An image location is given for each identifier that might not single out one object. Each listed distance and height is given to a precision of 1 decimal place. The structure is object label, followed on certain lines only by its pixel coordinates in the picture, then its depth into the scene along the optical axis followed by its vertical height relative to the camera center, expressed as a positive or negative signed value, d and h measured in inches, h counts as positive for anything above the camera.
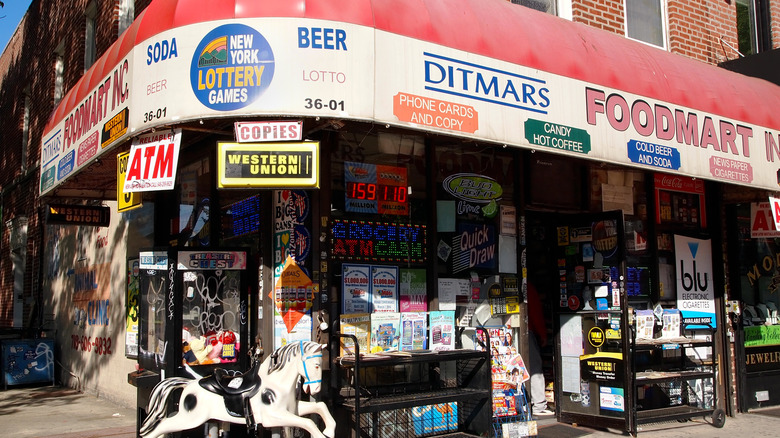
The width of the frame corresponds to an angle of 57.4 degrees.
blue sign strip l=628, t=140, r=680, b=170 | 304.2 +55.9
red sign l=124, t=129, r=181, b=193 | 244.4 +44.7
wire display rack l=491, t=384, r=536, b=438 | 309.6 -56.3
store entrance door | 328.5 -13.5
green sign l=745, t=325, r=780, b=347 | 414.0 -31.3
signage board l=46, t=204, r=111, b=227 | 381.7 +42.0
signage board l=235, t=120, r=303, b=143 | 229.0 +50.6
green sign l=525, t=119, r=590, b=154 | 271.1 +57.8
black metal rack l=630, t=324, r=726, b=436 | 332.5 -45.5
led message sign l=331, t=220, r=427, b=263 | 281.9 +18.6
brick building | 359.6 +95.1
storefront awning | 231.0 +75.7
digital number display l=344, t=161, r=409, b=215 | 286.8 +40.3
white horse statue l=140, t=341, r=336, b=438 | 238.5 -37.1
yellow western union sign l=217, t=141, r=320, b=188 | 228.8 +39.6
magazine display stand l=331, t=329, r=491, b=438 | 255.1 -41.0
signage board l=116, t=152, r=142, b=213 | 267.4 +35.8
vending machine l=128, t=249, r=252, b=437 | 280.7 -9.8
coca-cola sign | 388.2 +55.2
